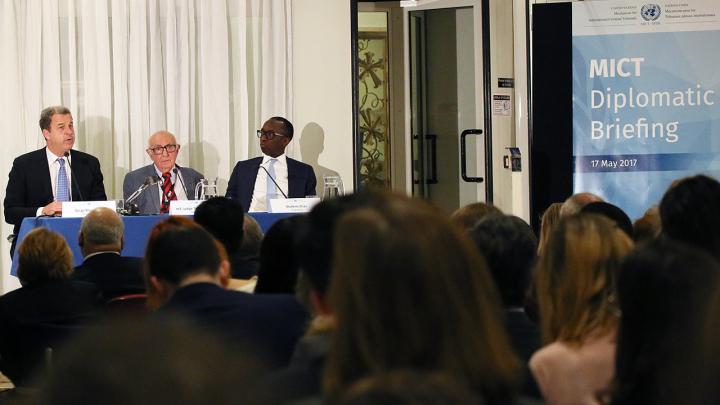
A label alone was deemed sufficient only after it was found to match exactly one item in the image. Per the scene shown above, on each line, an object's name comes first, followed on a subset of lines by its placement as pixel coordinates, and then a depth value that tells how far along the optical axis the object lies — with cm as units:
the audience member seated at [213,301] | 502
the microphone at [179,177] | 1395
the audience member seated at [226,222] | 797
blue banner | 1365
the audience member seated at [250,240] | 837
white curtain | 1537
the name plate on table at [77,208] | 1170
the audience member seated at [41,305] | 717
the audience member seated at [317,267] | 302
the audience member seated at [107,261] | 793
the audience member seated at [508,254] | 491
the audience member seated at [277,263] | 587
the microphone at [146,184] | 1266
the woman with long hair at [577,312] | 405
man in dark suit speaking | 1357
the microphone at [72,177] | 1349
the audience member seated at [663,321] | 293
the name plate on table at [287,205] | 1238
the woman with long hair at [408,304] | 219
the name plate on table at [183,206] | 1212
